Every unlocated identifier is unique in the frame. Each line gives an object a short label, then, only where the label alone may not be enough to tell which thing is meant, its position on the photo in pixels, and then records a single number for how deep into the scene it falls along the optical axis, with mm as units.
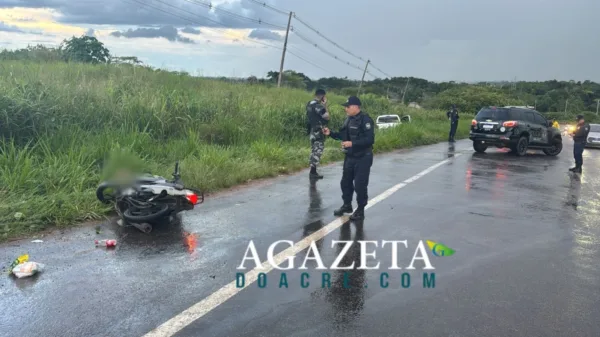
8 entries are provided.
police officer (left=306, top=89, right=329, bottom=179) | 10141
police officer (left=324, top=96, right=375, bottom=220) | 7047
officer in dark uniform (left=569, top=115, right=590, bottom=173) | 13289
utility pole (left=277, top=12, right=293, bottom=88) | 37638
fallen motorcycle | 6148
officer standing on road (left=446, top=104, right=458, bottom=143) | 24172
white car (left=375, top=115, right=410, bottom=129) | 28641
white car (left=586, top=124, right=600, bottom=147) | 23686
